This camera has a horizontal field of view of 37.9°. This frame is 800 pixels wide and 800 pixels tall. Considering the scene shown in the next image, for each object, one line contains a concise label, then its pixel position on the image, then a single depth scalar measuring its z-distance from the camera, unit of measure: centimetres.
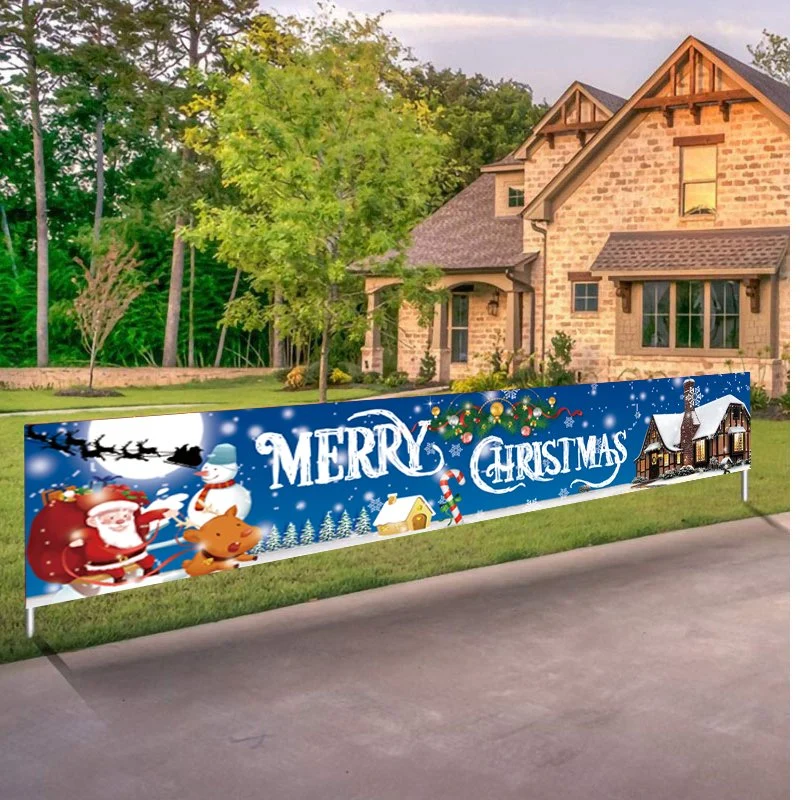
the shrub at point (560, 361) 2739
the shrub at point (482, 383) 2606
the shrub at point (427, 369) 3077
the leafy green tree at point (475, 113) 4038
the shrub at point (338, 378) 3170
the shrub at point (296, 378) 3180
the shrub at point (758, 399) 2331
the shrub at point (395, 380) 3058
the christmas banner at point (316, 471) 710
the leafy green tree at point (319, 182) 2408
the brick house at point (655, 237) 2520
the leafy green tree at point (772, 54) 4997
